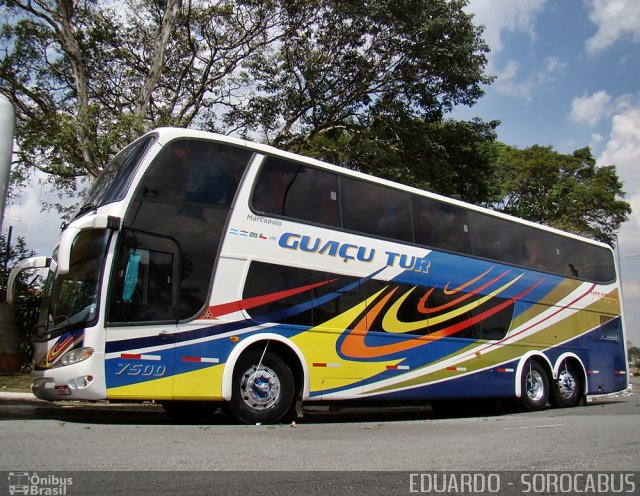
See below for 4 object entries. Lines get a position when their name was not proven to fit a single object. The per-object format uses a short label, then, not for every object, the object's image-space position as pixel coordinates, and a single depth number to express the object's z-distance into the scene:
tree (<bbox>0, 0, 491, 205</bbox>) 16.12
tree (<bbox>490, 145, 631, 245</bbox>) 27.34
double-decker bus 6.62
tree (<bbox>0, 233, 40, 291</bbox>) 16.31
